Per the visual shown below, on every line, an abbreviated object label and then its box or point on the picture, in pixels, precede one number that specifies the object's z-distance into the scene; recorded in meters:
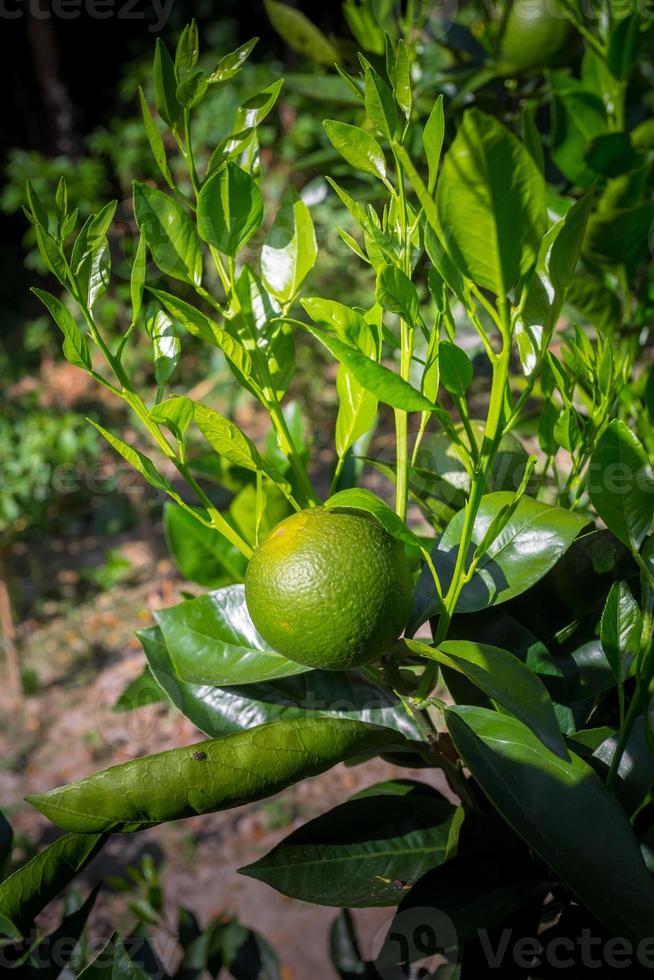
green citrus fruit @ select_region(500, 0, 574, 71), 0.99
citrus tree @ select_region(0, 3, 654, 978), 0.44
